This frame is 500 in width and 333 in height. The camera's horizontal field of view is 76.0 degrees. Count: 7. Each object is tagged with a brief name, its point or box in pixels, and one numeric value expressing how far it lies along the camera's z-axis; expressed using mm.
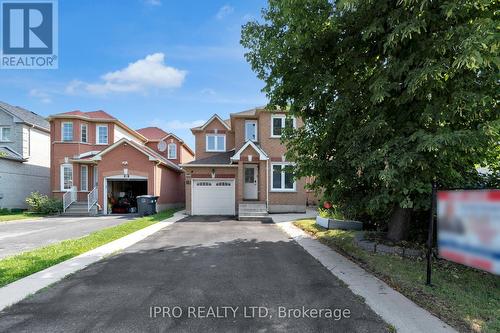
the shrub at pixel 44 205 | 21891
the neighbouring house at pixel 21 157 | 23922
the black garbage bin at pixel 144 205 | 20047
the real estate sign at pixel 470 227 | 3861
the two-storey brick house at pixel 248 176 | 19578
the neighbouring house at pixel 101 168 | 21703
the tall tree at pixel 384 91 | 5543
